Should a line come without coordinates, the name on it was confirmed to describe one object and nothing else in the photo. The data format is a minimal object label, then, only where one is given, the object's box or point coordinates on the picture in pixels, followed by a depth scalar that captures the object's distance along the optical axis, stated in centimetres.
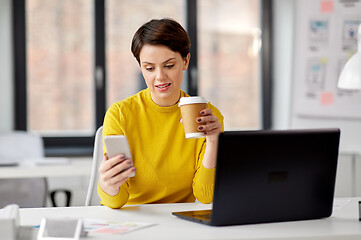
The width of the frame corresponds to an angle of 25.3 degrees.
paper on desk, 215
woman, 261
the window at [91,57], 536
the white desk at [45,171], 387
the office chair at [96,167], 297
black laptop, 212
